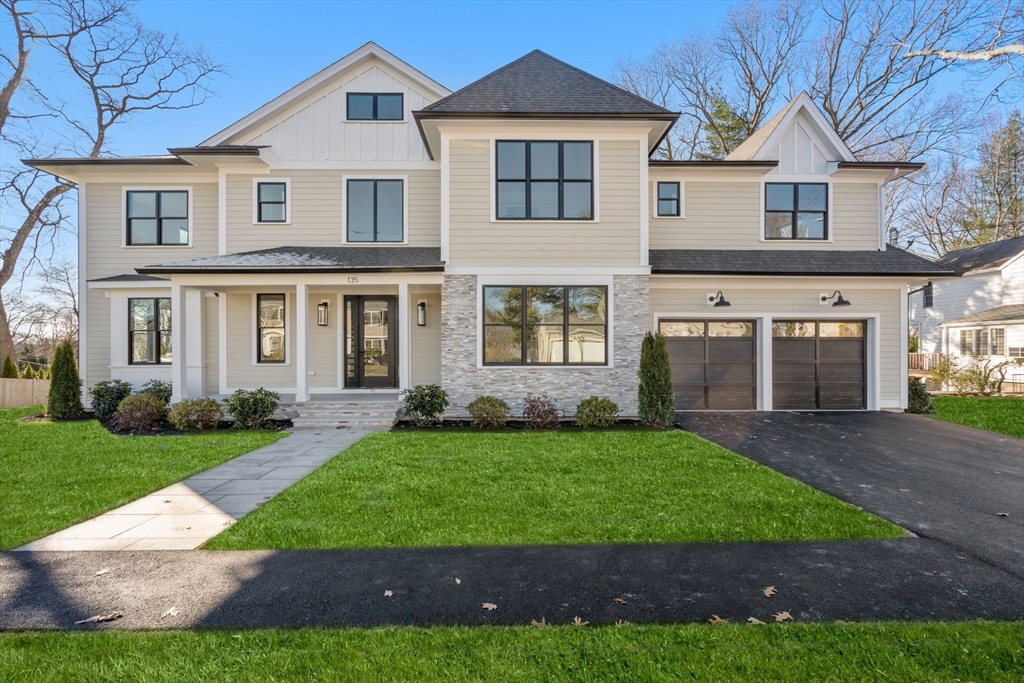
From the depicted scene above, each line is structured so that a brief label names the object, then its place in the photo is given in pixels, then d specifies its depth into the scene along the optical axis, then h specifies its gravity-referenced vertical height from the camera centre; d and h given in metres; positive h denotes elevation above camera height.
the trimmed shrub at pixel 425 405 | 10.05 -1.31
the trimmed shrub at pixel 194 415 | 9.95 -1.49
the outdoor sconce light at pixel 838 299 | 11.83 +1.02
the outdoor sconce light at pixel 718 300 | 11.74 +0.99
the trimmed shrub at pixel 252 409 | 10.08 -1.39
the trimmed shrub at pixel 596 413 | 9.92 -1.47
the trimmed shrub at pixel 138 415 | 9.75 -1.47
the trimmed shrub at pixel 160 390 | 11.15 -1.12
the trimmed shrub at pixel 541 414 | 9.97 -1.49
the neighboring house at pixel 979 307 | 21.17 +1.67
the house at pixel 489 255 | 10.62 +2.04
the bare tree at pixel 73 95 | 17.41 +9.58
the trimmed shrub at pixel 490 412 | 9.92 -1.44
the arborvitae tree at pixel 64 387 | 11.31 -1.04
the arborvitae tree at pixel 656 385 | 10.00 -0.91
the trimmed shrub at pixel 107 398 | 11.19 -1.29
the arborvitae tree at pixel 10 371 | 16.42 -0.97
